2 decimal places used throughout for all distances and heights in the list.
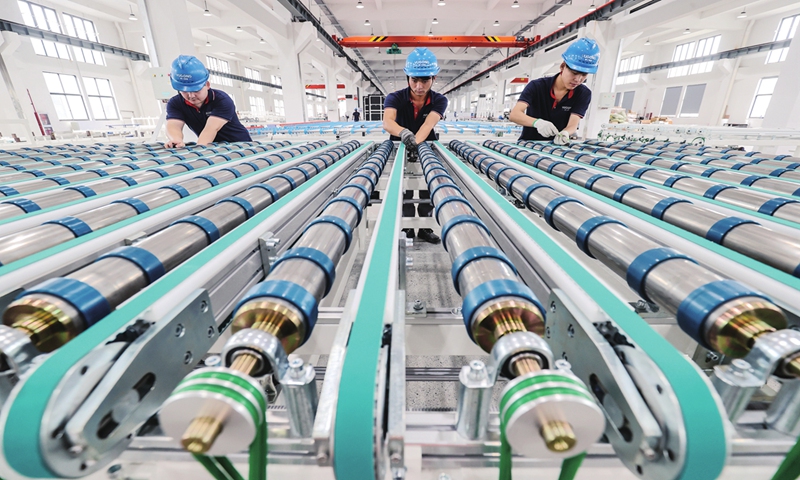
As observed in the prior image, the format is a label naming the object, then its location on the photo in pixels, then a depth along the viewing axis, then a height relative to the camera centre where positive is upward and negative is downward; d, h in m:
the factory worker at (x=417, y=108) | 2.79 +0.10
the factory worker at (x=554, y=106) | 3.10 +0.11
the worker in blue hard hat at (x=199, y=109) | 2.90 +0.10
